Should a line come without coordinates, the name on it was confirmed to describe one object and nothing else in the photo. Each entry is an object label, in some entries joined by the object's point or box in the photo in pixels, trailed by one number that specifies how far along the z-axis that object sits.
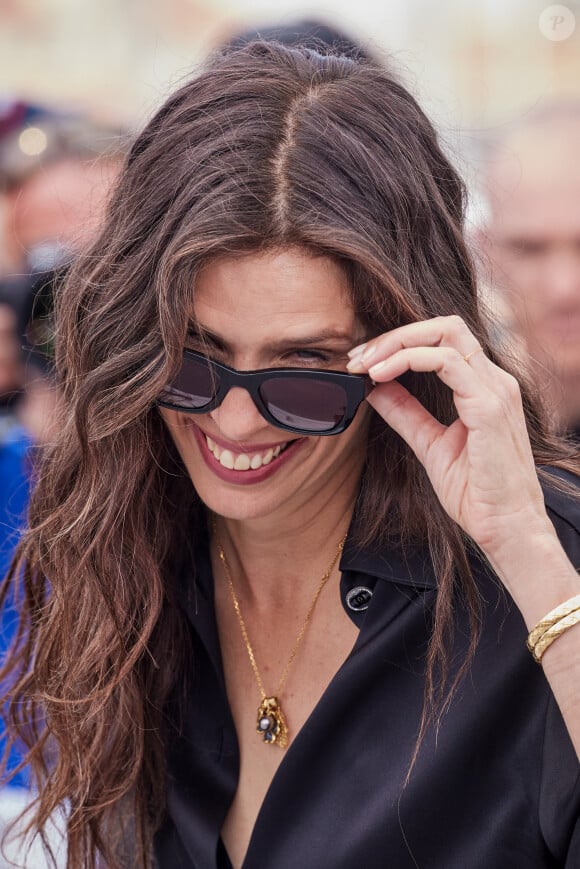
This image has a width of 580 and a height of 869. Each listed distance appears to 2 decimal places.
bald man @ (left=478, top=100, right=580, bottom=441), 6.29
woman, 3.50
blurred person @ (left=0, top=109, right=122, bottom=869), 4.75
